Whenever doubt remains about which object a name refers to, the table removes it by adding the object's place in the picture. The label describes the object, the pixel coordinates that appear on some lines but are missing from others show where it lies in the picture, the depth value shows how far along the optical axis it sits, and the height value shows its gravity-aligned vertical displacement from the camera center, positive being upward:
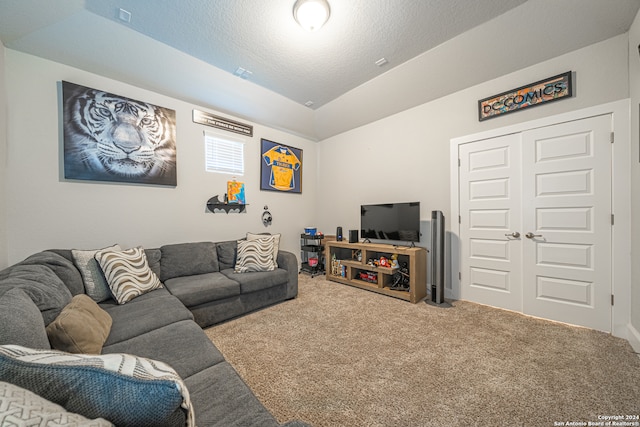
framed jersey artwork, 3.89 +0.84
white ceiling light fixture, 1.91 +1.79
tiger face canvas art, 2.30 +0.86
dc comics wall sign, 2.29 +1.30
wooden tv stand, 2.94 -0.86
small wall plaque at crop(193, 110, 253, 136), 3.17 +1.38
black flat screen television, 3.18 -0.16
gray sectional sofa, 0.81 -0.77
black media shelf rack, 4.21 -0.86
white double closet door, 2.14 -0.12
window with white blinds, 3.30 +0.91
